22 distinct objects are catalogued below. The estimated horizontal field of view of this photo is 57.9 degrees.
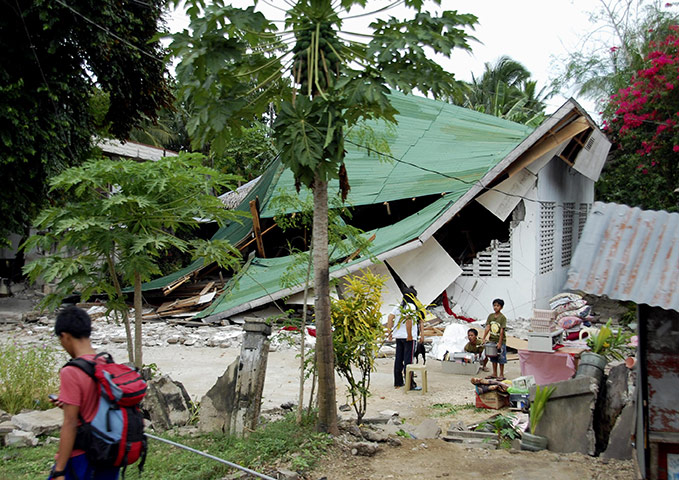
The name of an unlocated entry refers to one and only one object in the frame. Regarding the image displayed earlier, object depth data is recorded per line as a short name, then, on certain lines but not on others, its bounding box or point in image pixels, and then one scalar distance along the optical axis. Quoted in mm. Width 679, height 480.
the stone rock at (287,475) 4934
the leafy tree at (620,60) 21156
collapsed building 13984
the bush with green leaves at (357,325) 6297
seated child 10170
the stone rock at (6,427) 5934
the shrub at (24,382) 7012
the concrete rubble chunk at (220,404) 6152
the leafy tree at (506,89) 31344
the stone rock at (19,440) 5929
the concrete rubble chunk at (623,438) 5605
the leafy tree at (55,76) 11148
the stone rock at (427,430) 6684
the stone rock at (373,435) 6071
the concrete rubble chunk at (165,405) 6664
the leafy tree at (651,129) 16281
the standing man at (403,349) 9266
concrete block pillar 5969
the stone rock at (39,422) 6258
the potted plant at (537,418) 6043
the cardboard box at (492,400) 7801
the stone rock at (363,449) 5661
